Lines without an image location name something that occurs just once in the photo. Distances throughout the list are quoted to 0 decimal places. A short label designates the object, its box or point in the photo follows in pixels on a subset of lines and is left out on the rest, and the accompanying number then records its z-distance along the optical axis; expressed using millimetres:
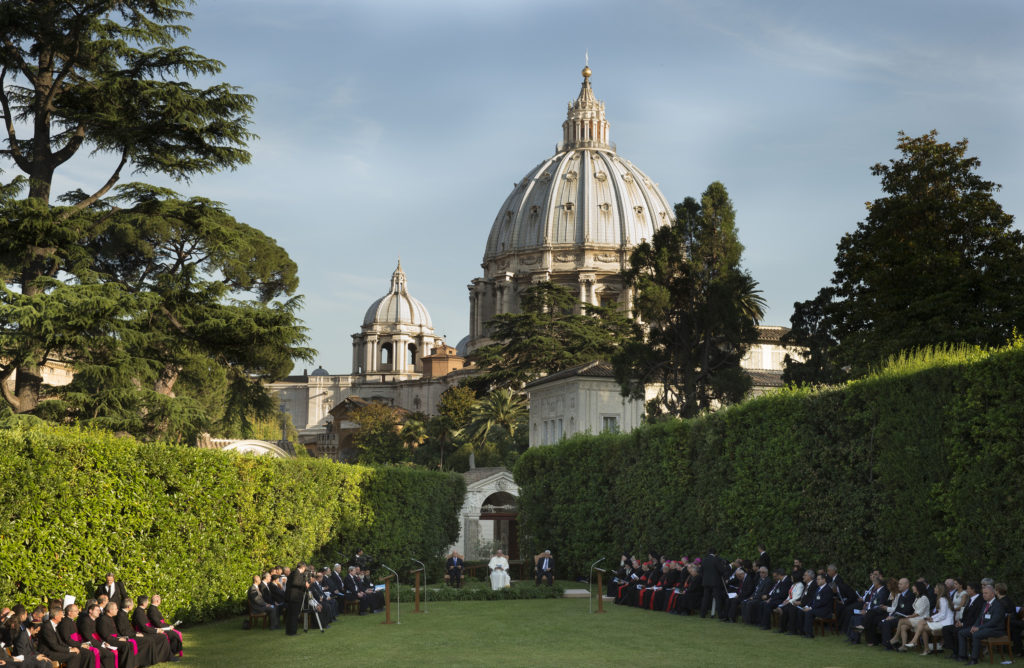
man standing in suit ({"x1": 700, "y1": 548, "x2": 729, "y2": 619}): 20156
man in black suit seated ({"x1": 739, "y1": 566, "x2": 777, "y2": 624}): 18641
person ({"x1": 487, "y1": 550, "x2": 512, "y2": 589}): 27250
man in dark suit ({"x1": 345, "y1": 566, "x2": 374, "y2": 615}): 22547
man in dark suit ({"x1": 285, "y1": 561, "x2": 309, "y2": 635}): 18062
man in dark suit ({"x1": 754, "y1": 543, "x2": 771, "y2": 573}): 19906
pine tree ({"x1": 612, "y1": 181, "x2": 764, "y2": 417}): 40750
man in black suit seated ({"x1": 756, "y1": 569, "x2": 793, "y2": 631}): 17953
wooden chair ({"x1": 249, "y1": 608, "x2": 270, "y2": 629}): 19205
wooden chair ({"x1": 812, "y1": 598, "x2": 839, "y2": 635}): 16703
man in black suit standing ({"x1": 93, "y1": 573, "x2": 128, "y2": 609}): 15836
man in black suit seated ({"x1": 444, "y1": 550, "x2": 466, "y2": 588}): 28797
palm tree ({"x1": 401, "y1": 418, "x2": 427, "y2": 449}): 76812
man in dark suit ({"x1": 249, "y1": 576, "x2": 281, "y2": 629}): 19047
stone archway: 43969
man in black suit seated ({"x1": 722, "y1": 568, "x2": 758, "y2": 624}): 19281
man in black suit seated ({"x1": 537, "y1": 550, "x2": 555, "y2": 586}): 28281
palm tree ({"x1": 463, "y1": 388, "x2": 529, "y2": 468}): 68062
